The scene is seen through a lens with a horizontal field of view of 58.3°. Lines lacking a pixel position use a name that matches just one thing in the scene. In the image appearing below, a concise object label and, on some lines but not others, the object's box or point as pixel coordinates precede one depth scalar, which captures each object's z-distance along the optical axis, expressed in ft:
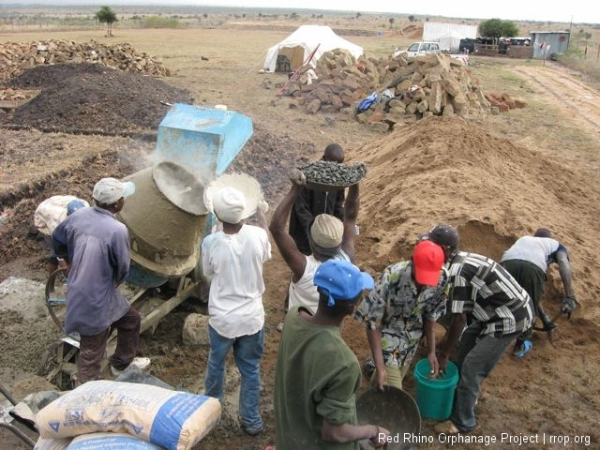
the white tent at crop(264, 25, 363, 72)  78.43
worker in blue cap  7.70
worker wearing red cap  11.18
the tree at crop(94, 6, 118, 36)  149.28
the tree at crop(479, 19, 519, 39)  154.92
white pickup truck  93.56
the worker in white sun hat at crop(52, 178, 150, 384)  12.17
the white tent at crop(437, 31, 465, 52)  136.98
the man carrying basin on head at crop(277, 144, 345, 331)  16.24
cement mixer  14.94
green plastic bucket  13.07
